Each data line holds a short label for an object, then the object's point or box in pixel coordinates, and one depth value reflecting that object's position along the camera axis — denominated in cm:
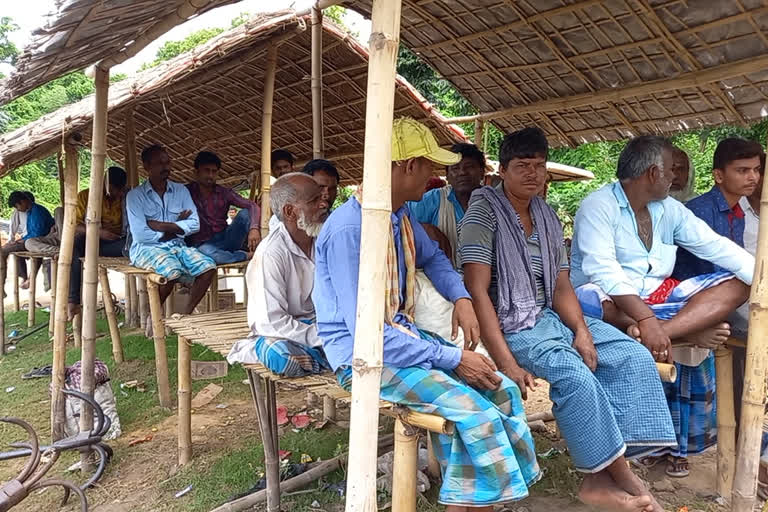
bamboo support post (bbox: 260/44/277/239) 454
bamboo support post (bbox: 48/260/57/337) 662
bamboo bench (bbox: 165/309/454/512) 206
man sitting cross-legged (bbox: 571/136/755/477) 279
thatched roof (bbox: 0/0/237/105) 244
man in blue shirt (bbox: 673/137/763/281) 318
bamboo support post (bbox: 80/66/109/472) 376
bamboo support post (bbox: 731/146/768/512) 239
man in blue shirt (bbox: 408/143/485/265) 375
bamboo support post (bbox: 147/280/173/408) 439
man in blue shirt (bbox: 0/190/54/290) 709
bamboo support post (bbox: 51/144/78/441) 395
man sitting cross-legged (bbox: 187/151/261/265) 558
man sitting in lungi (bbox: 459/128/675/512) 237
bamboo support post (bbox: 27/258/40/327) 793
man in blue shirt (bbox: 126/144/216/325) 469
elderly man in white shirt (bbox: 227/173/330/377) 272
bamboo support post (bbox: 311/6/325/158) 446
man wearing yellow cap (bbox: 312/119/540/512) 201
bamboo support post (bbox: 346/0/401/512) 178
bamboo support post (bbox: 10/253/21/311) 920
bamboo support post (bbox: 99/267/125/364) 580
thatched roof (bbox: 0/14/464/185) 427
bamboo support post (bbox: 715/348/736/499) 296
